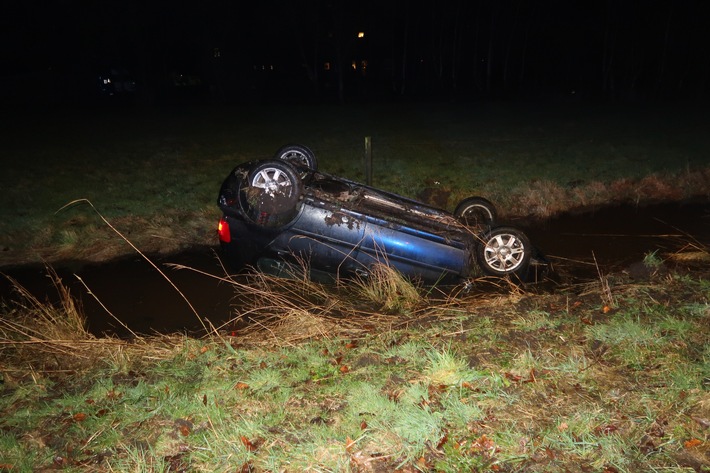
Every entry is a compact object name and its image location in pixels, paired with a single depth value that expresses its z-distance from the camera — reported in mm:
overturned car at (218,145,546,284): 5332
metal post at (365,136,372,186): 8594
